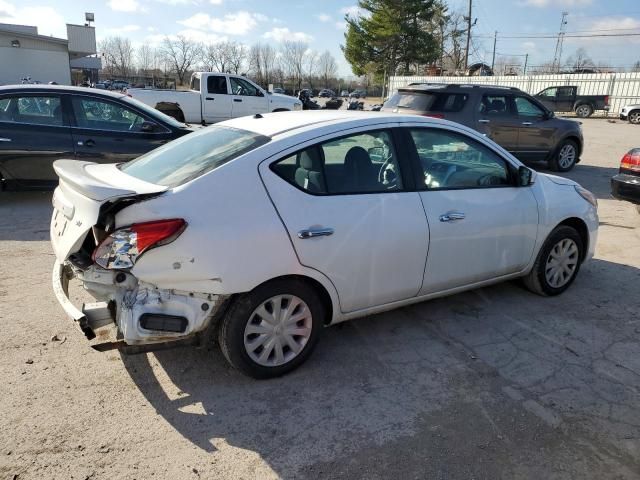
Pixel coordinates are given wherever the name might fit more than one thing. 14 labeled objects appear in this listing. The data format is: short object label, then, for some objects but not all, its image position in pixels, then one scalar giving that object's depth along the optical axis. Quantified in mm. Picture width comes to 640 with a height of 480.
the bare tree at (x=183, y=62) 65062
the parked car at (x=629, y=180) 6680
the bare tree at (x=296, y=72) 77125
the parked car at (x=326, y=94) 60994
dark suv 10000
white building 32250
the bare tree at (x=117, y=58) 79375
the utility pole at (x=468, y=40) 59812
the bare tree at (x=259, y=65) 74625
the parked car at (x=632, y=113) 27031
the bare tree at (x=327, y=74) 87438
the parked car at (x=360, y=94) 62156
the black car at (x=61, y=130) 6996
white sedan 2756
